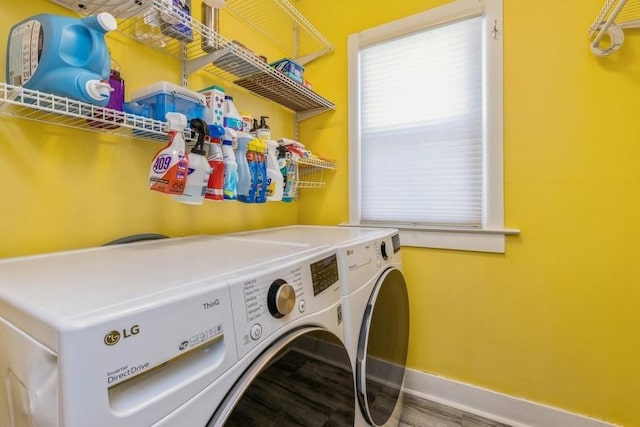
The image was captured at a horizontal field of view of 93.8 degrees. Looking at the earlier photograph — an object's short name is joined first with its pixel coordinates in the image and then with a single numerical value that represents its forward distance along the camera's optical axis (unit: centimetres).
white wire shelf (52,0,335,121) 102
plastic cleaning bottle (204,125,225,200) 105
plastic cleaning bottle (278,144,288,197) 145
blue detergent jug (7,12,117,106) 71
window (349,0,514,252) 145
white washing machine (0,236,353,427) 35
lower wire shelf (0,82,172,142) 70
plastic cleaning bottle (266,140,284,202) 134
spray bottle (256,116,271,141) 140
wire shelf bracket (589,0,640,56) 118
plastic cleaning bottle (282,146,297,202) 148
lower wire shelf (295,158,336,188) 180
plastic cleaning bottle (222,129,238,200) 110
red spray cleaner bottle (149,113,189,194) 89
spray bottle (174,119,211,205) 97
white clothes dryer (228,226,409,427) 90
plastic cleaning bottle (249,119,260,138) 141
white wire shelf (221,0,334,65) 155
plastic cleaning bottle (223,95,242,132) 119
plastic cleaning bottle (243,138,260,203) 124
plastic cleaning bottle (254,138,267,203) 126
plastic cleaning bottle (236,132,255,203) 120
